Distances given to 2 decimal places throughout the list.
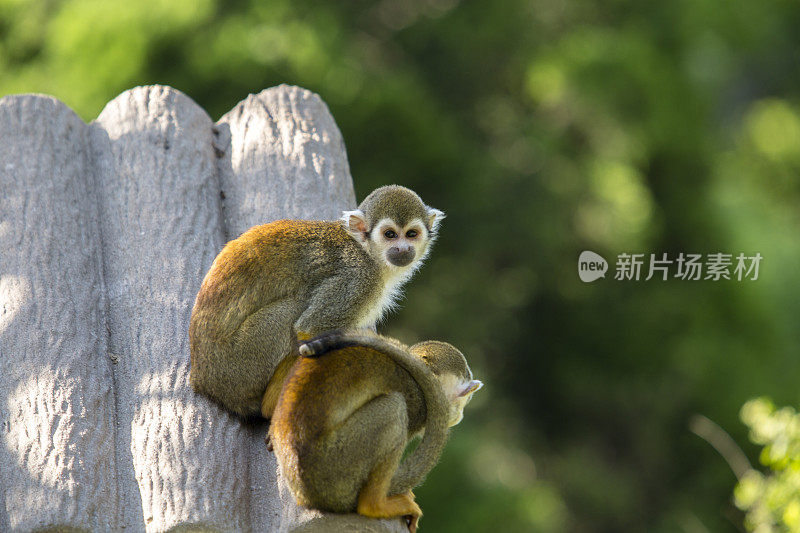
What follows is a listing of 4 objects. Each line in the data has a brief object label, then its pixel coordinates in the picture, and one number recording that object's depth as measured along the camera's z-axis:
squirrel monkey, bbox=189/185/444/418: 7.77
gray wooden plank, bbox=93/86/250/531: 7.36
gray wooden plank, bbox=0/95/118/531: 7.30
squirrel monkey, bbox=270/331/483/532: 6.76
